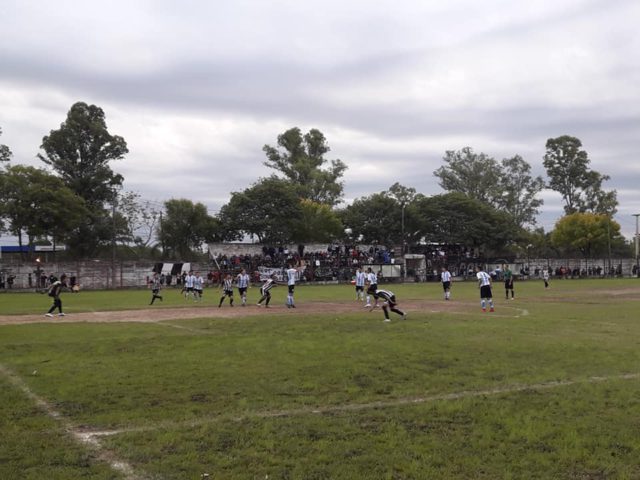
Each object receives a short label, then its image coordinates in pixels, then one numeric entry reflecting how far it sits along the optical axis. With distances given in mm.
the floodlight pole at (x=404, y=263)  63778
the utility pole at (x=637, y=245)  74425
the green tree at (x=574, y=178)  91812
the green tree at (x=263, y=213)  66062
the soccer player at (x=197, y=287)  33866
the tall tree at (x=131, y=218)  63781
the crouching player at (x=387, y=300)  19031
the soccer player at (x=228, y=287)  28150
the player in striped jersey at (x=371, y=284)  20839
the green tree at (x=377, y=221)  72500
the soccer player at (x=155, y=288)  30789
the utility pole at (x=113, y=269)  52906
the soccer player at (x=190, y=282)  33938
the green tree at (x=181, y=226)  64500
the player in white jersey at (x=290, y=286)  26688
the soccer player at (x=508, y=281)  31391
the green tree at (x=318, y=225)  71062
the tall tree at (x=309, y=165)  82500
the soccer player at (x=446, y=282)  31156
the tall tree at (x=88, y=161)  61594
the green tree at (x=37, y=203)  53406
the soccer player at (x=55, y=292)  22316
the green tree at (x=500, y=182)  93750
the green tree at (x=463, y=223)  73188
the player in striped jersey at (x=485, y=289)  24016
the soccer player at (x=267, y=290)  27003
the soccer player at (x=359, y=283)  32281
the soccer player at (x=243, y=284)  28219
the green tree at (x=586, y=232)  77812
